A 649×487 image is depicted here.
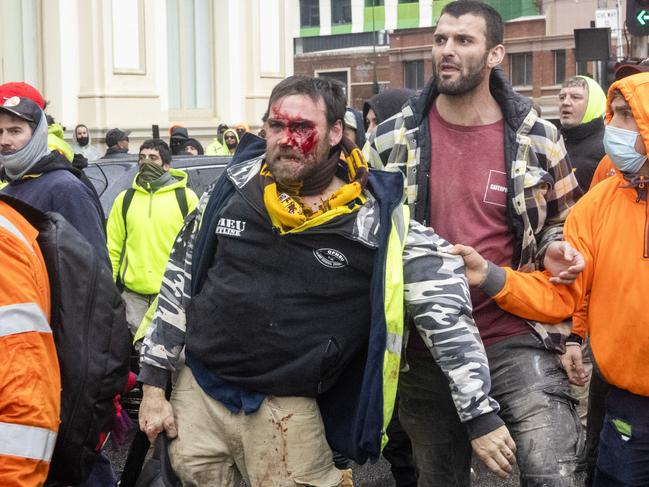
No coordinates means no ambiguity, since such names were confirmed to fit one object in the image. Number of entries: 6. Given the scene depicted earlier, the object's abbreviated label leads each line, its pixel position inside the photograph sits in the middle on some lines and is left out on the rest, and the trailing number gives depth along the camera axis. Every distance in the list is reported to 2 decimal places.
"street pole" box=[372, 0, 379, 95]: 70.50
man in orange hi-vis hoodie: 4.01
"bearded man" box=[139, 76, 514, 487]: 3.74
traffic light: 13.28
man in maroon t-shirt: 4.36
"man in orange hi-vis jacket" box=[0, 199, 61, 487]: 2.96
